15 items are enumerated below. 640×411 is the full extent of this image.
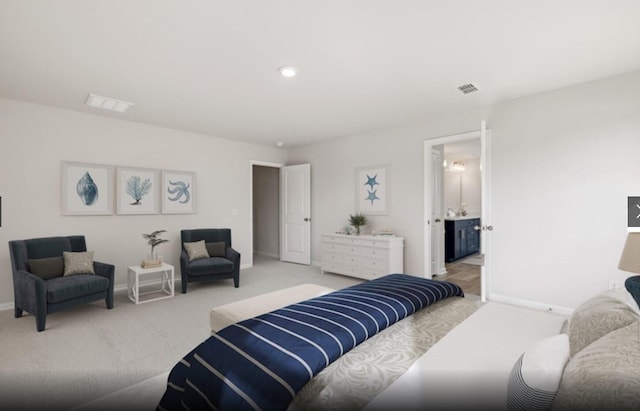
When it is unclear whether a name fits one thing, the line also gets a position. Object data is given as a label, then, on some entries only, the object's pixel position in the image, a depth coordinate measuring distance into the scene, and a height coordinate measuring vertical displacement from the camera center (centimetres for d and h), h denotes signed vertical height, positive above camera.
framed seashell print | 407 +24
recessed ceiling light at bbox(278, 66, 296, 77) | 290 +128
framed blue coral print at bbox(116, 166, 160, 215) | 452 +23
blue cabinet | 641 -73
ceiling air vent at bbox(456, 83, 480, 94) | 334 +128
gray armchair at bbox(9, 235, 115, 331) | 300 -78
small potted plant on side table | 409 -73
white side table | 386 -106
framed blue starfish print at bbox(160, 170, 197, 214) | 497 +22
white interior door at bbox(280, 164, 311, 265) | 634 -18
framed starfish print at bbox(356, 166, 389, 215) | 518 +27
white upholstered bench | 219 -74
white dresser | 468 -79
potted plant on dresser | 529 -27
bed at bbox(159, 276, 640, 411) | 85 -63
